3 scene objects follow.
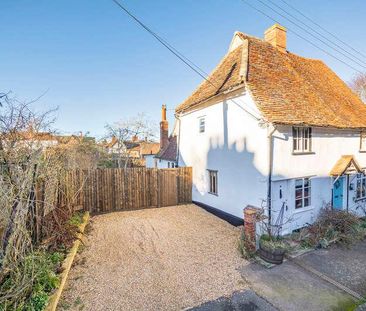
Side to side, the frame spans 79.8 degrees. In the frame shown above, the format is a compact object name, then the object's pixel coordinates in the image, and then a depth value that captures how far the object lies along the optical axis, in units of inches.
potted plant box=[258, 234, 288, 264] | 254.4
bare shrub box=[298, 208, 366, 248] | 316.8
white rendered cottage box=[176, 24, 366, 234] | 340.5
